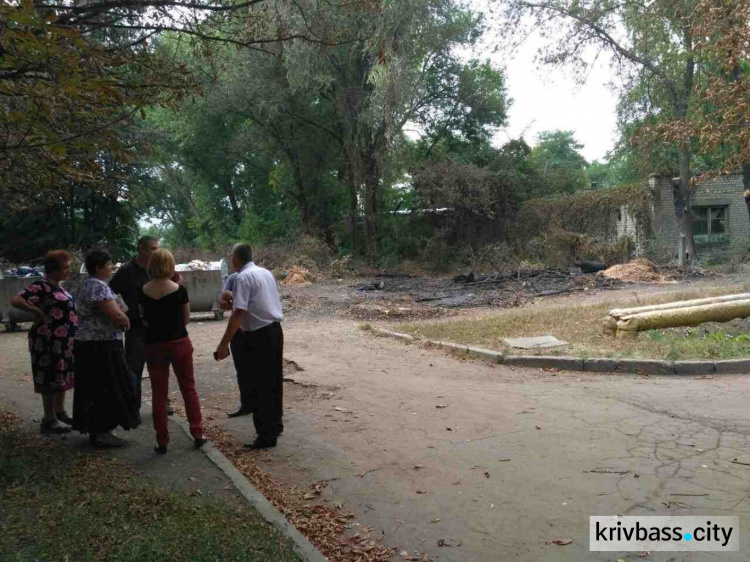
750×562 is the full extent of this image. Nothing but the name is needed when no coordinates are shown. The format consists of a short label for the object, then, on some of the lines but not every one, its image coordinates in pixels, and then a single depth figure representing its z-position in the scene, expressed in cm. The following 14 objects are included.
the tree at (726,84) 1166
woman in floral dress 580
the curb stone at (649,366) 823
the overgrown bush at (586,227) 2459
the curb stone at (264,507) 360
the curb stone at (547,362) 868
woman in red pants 535
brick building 2634
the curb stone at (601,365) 848
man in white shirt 550
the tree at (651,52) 2064
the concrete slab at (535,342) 977
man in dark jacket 613
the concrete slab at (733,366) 812
